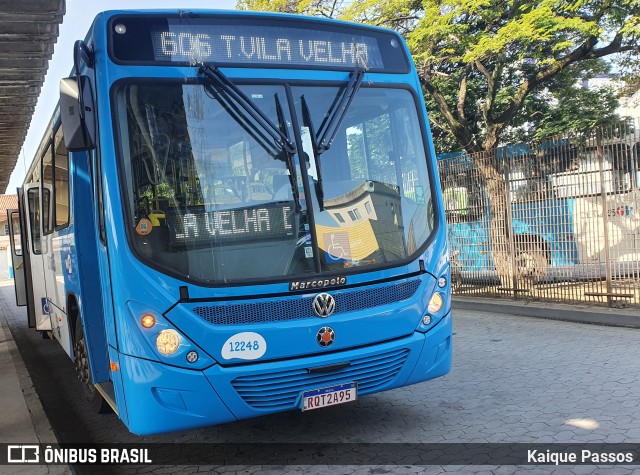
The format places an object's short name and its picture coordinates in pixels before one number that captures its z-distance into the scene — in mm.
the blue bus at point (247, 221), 4016
